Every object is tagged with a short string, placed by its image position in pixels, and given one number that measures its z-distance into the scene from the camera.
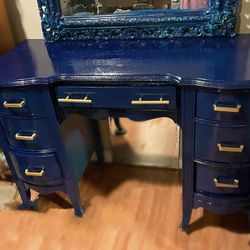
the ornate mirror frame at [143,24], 1.32
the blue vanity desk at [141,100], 1.09
